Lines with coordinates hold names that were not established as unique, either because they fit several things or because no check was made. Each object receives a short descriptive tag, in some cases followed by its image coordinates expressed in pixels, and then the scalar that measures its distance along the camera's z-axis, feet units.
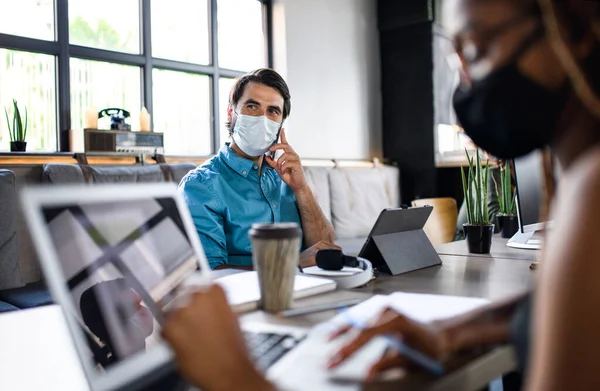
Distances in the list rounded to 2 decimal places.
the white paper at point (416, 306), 2.67
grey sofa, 8.28
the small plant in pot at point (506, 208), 7.07
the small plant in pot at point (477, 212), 5.62
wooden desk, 1.98
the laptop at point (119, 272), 1.91
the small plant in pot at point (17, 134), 10.38
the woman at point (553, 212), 1.48
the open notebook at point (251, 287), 2.92
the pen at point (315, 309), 2.82
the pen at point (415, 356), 1.96
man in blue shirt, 6.01
